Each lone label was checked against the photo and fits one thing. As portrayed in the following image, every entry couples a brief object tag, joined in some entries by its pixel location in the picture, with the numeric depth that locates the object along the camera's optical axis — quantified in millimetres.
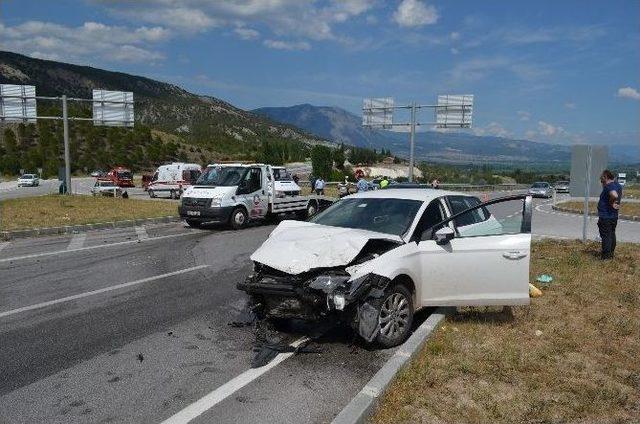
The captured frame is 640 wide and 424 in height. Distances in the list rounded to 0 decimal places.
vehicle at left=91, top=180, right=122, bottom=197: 35344
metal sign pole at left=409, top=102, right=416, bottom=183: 29938
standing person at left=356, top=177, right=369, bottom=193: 21497
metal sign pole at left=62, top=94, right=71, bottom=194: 24531
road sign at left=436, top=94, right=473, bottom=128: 29938
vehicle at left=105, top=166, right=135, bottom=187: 46906
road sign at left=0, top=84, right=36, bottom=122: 23422
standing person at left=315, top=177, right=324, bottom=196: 29062
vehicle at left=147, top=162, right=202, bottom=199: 33938
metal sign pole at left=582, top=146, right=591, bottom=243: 12484
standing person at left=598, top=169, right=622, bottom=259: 10328
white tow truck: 15828
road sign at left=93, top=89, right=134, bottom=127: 25734
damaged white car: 5164
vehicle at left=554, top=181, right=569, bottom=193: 60750
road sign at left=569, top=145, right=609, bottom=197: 12424
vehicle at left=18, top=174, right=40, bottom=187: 54906
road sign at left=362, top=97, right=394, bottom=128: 32250
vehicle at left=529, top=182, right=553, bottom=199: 48281
